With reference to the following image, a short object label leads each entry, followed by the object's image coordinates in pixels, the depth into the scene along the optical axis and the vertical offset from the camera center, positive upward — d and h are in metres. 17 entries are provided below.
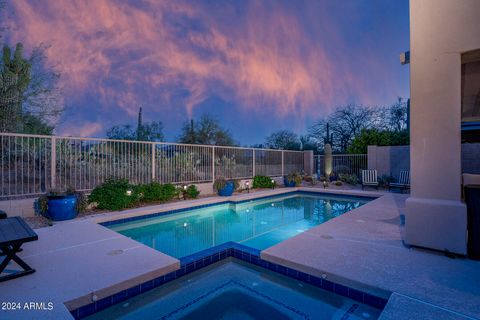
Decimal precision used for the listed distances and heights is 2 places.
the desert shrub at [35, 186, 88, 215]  4.87 -0.88
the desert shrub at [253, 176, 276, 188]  10.23 -1.02
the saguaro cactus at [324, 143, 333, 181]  11.65 -0.11
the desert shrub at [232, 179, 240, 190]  9.08 -0.98
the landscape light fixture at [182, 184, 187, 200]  7.53 -1.05
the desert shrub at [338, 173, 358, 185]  11.22 -0.96
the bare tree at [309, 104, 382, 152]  20.67 +3.42
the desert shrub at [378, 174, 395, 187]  10.03 -0.95
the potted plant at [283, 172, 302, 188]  10.94 -1.00
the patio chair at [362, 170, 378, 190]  10.02 -0.86
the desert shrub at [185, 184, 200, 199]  7.50 -1.05
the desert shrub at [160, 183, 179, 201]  6.83 -0.97
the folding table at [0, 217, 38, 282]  2.17 -0.75
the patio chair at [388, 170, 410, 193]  8.91 -1.00
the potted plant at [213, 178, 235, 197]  8.24 -0.99
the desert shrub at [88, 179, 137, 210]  5.68 -0.88
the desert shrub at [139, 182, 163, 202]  6.55 -0.90
